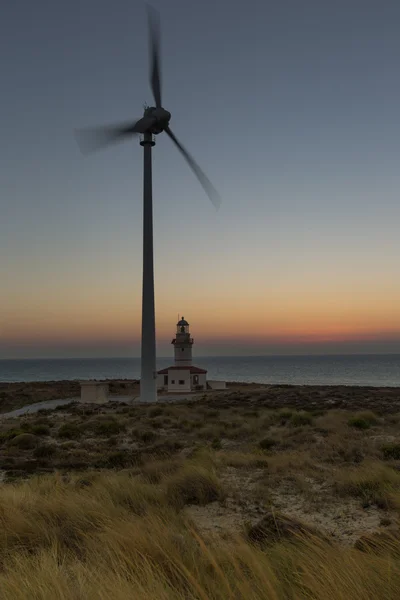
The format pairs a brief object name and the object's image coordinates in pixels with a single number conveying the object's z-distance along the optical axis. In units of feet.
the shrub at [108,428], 65.26
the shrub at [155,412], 86.77
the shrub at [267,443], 50.14
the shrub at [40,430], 64.80
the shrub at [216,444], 51.28
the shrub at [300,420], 69.37
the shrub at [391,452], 41.68
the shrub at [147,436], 58.65
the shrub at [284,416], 74.52
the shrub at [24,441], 54.80
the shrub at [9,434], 59.56
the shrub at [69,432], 61.76
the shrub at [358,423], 64.91
